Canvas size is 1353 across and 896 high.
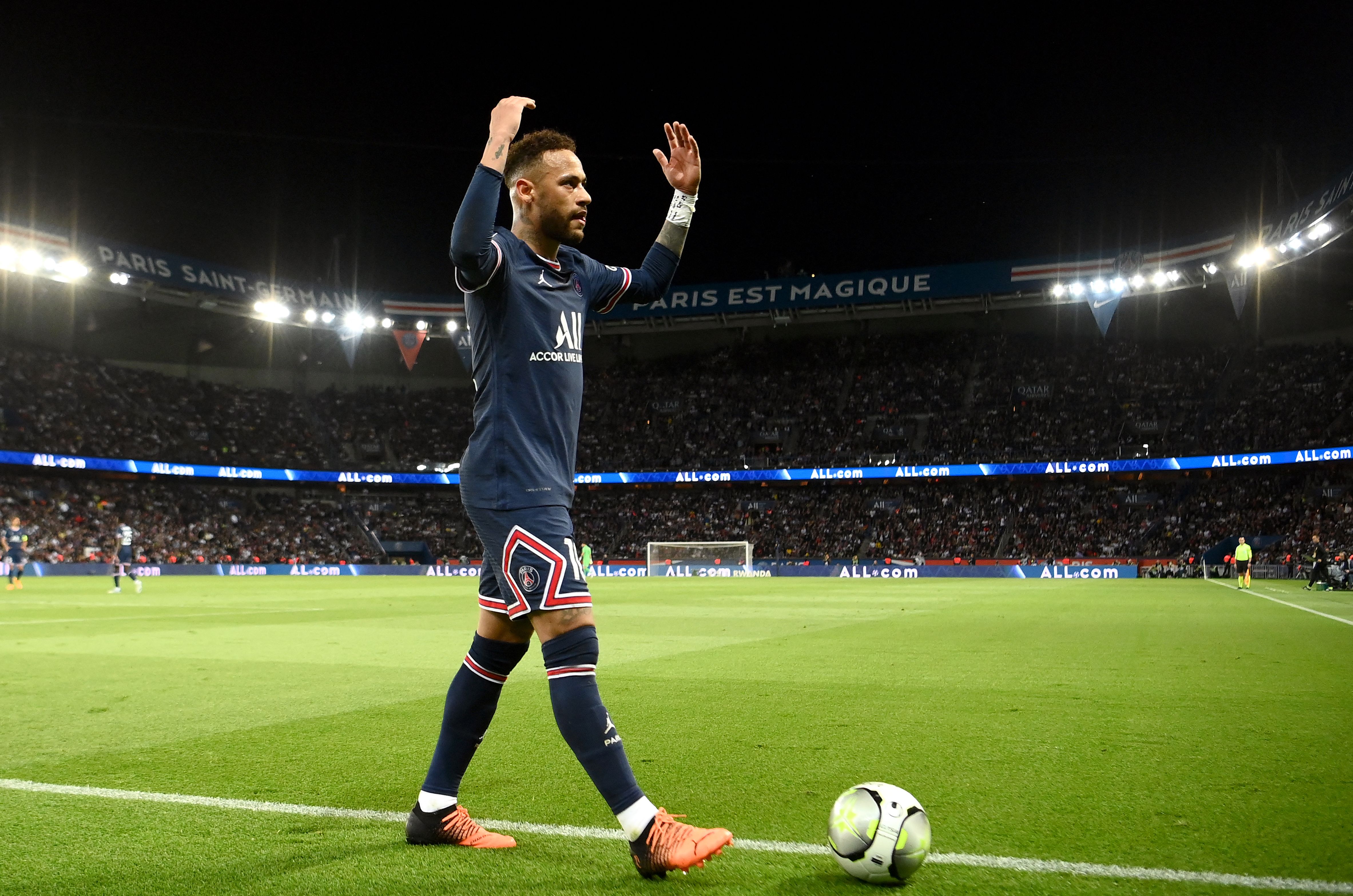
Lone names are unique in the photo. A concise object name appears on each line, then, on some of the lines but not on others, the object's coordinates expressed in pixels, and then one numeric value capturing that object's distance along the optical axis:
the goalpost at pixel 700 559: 45.72
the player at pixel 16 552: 26.44
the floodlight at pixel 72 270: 42.22
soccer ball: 2.95
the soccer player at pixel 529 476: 3.11
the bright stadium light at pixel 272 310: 50.03
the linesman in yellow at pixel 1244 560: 29.14
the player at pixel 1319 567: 28.98
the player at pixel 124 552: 24.31
